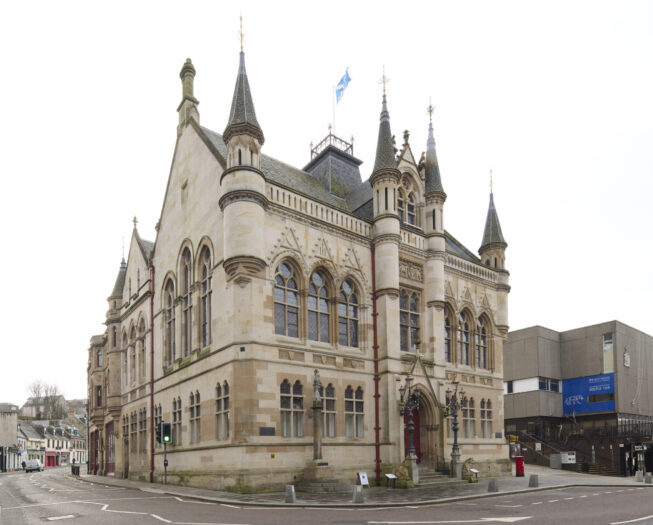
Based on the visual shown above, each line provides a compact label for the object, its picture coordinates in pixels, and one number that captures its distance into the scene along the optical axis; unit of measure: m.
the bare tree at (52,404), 125.93
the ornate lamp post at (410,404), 26.38
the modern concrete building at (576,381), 59.38
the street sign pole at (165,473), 27.09
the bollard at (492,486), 23.75
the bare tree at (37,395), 132.12
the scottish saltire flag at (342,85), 34.78
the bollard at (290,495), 19.52
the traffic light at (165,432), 24.41
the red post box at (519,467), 34.66
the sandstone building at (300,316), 24.78
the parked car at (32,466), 67.69
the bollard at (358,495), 19.38
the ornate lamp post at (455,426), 29.66
